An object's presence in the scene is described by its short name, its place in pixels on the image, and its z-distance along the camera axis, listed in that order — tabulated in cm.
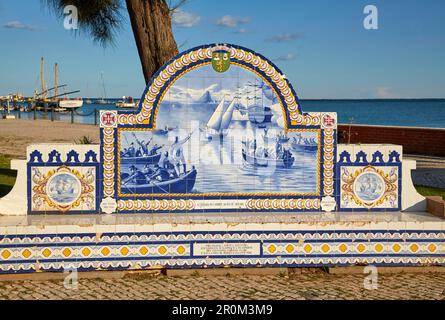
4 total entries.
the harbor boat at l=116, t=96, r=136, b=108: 6781
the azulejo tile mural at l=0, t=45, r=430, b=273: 638
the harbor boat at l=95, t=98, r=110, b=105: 13648
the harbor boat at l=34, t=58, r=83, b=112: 7217
